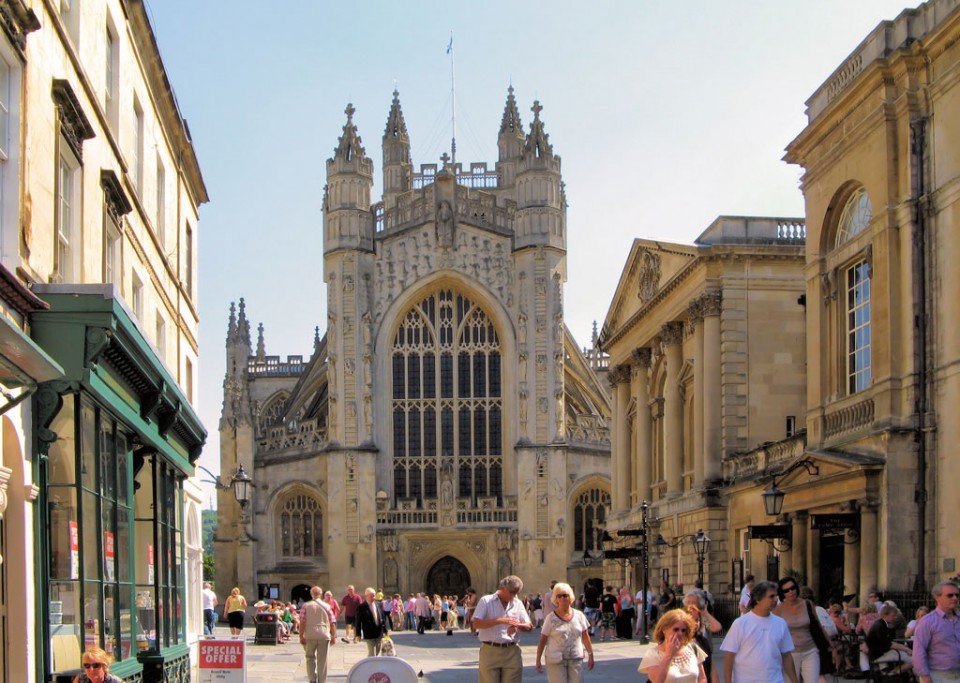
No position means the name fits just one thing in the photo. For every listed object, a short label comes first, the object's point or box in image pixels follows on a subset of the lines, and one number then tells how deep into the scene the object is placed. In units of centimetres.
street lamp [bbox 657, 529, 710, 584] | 3359
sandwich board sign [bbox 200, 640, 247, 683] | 1332
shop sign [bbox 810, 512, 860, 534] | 2541
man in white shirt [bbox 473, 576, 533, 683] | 1369
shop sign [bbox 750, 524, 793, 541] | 2958
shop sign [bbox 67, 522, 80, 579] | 1128
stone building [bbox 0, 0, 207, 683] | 1045
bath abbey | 5641
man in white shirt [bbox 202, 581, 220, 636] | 3200
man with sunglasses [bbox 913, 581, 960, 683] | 1181
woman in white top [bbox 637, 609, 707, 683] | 980
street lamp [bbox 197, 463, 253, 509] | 2941
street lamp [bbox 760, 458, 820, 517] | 2475
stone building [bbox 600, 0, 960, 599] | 2330
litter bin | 3559
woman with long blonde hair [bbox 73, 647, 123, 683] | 923
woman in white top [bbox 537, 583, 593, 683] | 1333
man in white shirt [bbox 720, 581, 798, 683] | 1069
